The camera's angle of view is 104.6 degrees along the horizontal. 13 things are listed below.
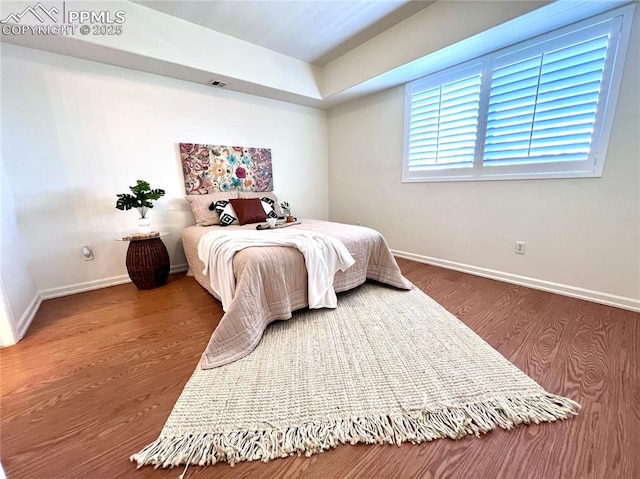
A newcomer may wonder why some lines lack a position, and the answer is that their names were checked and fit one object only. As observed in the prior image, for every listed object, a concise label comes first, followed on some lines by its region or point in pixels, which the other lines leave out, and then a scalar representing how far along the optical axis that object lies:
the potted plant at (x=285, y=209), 3.13
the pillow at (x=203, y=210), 2.75
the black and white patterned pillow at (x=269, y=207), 3.03
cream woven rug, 0.97
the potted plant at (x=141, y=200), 2.33
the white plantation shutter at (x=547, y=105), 1.88
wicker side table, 2.38
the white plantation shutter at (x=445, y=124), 2.53
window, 1.85
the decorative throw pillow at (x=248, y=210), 2.77
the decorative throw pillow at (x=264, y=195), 3.14
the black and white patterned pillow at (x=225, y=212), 2.73
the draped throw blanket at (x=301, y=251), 1.72
